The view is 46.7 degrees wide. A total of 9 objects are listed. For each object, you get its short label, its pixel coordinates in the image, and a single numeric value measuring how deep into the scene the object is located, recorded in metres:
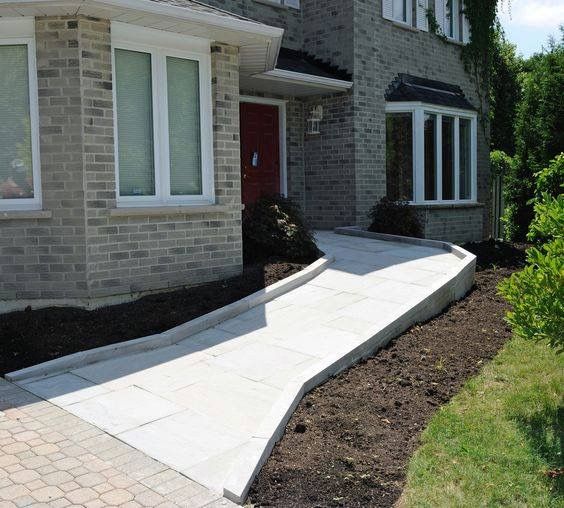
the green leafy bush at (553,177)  13.09
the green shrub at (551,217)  5.13
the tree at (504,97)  22.73
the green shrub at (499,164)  16.13
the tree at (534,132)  14.12
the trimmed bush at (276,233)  8.95
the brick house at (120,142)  7.05
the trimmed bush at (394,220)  11.63
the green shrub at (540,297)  4.41
